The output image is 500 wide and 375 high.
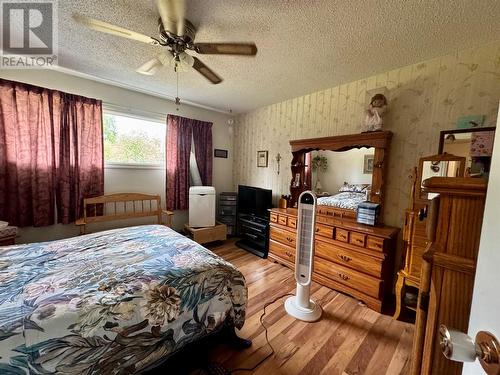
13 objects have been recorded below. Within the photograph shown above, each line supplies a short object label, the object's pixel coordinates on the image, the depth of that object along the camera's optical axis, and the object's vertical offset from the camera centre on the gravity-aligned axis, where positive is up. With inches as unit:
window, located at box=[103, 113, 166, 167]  114.5 +16.4
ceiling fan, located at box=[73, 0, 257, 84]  46.1 +35.3
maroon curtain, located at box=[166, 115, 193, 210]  130.8 +6.6
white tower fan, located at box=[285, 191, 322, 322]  71.9 -32.7
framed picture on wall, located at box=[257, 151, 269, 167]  139.5 +10.5
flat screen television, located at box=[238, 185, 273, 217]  130.4 -19.1
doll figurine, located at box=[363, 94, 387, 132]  82.7 +27.7
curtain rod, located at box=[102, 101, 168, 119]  109.9 +33.6
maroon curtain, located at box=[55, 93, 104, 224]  97.4 +5.6
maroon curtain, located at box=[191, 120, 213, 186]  141.0 +16.2
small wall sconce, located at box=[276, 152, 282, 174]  130.7 +10.2
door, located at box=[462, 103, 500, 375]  14.9 -7.0
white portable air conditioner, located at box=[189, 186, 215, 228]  131.1 -23.1
